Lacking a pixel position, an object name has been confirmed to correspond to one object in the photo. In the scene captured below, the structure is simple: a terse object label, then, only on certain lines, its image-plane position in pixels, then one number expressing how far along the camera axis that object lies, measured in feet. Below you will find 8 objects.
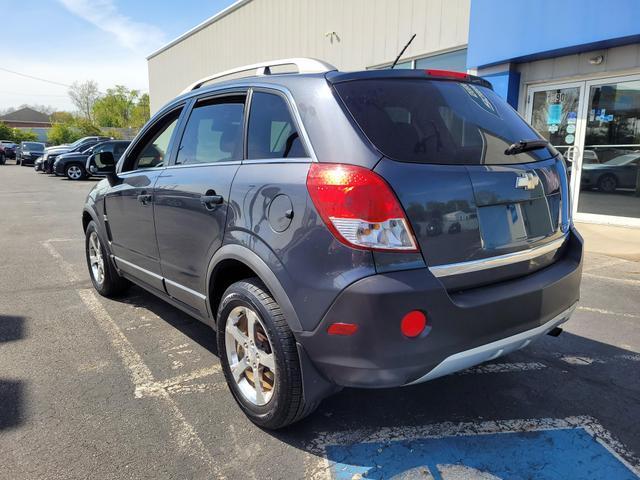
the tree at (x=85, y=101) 289.12
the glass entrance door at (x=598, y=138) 26.73
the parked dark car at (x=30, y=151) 108.37
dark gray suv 6.66
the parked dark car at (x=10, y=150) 138.56
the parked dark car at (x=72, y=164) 67.56
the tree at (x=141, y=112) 239.71
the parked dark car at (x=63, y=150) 75.15
